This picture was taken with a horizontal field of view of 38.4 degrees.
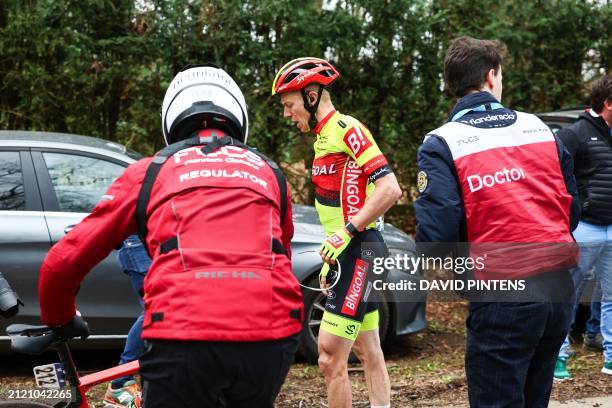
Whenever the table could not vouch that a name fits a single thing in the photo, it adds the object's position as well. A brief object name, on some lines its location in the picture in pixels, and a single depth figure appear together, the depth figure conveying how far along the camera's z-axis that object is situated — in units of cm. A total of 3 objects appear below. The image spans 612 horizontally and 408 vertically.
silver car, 579
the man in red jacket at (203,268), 238
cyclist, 434
